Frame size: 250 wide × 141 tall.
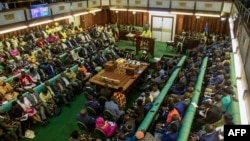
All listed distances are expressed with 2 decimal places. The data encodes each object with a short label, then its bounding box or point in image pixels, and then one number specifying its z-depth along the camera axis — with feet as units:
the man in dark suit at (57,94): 28.94
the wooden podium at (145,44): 47.09
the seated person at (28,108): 25.01
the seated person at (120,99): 26.24
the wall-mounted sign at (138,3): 50.55
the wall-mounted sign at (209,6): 44.65
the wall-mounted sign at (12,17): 31.50
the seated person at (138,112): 21.99
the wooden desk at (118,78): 30.37
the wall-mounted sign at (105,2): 53.46
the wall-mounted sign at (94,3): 49.69
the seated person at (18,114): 24.16
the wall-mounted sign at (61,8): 40.37
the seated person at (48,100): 27.71
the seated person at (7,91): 26.73
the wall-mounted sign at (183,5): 46.73
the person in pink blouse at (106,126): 21.79
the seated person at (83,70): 34.50
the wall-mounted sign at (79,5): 44.98
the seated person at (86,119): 23.15
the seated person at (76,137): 19.40
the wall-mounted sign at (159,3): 48.42
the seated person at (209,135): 17.65
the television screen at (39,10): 35.96
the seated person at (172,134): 18.84
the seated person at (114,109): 24.13
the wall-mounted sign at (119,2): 52.74
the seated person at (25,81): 30.01
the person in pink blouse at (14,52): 38.68
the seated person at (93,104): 25.25
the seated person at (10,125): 22.28
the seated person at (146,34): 51.16
